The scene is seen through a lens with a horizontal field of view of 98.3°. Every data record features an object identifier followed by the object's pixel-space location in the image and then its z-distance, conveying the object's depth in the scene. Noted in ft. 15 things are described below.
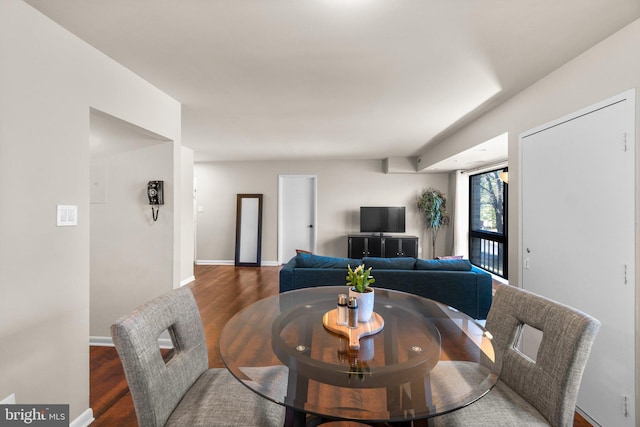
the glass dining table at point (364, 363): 2.85
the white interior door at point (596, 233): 5.13
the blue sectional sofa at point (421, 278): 9.05
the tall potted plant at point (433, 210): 19.07
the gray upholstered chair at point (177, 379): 3.21
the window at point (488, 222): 15.28
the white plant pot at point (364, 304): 4.58
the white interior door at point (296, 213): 20.42
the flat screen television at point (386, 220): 19.38
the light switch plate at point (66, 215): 5.13
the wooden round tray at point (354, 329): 4.06
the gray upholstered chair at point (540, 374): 3.24
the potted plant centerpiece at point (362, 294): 4.59
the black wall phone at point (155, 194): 8.50
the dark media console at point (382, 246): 18.38
